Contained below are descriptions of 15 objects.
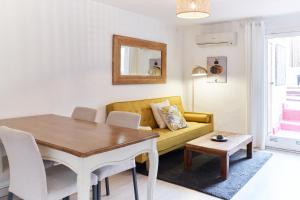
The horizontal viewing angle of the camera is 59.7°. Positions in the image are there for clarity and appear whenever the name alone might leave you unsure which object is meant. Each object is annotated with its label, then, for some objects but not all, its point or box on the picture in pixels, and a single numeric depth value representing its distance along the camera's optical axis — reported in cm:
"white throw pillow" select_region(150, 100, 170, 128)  412
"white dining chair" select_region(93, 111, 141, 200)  210
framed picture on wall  487
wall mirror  387
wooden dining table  154
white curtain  439
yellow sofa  351
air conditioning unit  467
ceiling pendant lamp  254
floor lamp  489
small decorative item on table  349
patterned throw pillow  400
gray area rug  286
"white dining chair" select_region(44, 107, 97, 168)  267
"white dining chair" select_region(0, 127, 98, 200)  160
